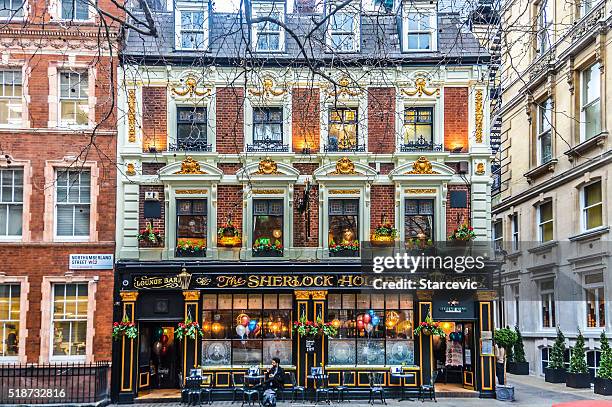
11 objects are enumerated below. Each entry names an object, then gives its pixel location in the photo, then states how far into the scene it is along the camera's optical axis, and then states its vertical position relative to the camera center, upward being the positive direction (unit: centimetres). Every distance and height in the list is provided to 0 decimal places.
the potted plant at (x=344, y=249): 2227 +92
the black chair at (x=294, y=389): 2141 -328
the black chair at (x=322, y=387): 2109 -321
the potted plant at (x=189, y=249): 2214 +93
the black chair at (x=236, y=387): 2153 -326
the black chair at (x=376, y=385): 2076 -317
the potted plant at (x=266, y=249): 2222 +93
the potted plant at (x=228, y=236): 2203 +132
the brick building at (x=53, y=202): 2130 +234
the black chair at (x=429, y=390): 2144 -335
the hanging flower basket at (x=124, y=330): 2111 -149
